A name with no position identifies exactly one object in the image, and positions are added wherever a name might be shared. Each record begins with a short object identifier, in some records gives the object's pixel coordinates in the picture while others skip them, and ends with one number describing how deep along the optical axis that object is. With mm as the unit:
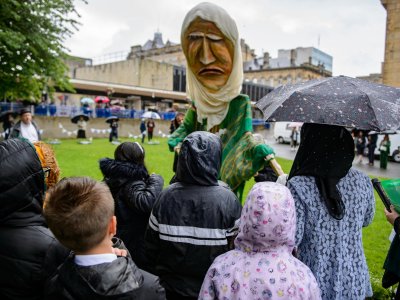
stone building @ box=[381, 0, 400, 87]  20969
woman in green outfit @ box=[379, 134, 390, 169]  17812
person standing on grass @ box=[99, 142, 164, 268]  3115
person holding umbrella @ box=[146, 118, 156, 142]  22538
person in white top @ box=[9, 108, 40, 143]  8750
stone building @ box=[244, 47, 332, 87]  71250
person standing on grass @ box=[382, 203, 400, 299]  2891
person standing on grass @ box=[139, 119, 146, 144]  22000
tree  12891
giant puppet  3842
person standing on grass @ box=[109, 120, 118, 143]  20319
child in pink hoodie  1938
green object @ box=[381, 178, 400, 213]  2572
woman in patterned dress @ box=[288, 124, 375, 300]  2377
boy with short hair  1660
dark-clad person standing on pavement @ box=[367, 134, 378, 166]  19362
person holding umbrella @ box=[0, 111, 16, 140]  13828
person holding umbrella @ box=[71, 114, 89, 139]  21672
